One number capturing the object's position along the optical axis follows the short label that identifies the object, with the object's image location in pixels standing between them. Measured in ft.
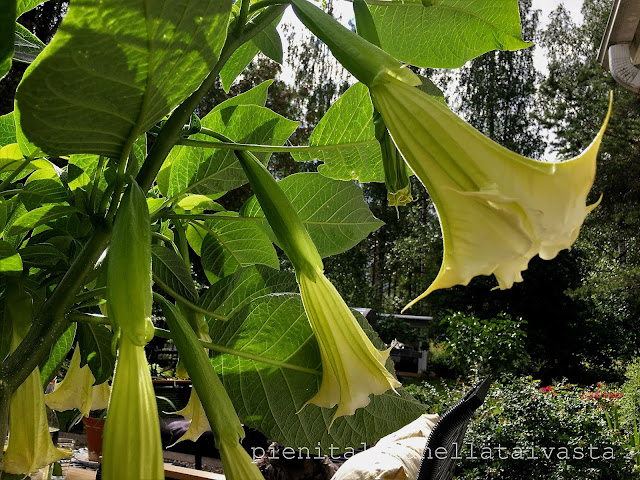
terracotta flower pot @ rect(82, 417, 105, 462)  7.61
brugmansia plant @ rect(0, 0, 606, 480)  0.59
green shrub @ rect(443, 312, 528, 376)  15.85
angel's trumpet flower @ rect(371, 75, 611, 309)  0.59
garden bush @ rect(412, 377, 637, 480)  9.48
